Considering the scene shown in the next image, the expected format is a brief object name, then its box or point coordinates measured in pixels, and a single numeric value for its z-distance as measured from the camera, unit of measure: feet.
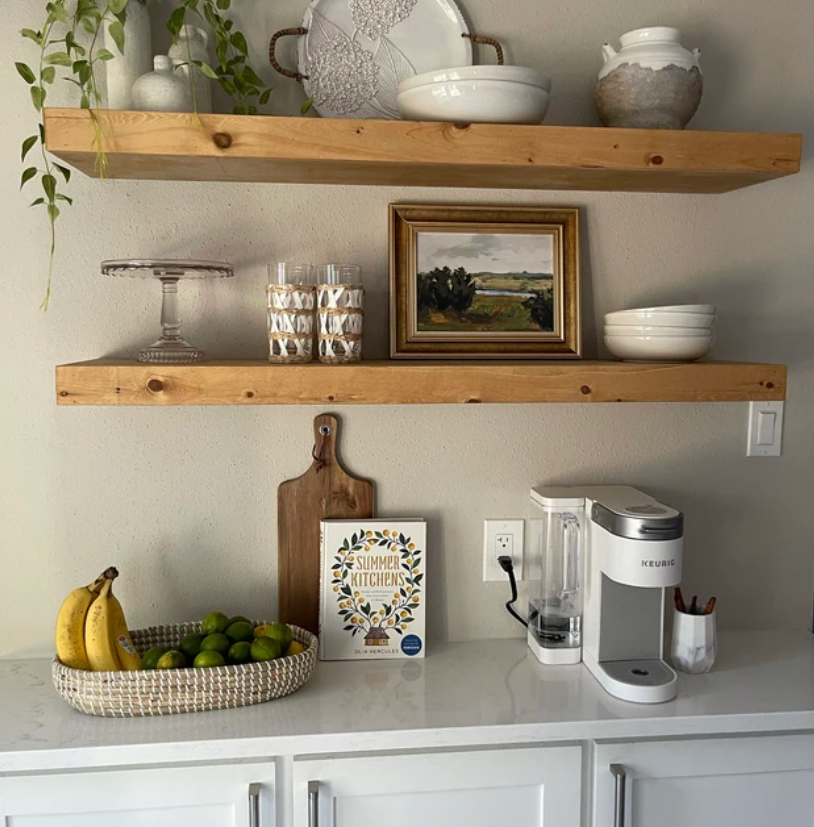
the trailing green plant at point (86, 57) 4.58
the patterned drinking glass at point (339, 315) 4.90
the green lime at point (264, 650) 4.78
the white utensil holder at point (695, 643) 5.21
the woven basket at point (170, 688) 4.57
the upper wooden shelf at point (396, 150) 4.39
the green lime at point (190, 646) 4.91
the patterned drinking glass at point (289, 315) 4.89
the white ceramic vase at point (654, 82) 4.88
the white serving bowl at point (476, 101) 4.57
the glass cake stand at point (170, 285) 4.73
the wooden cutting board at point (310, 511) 5.55
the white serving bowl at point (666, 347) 5.03
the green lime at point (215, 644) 4.83
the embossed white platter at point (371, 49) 5.27
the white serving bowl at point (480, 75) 4.55
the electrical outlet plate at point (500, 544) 5.73
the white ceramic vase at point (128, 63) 4.87
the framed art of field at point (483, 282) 5.45
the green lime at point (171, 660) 4.72
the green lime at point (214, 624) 5.09
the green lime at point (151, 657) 4.82
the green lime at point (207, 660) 4.74
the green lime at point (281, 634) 4.95
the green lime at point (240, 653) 4.82
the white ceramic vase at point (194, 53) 4.92
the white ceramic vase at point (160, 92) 4.60
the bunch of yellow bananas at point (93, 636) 4.78
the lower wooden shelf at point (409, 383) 4.55
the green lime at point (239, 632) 5.01
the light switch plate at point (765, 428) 5.93
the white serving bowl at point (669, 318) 5.00
